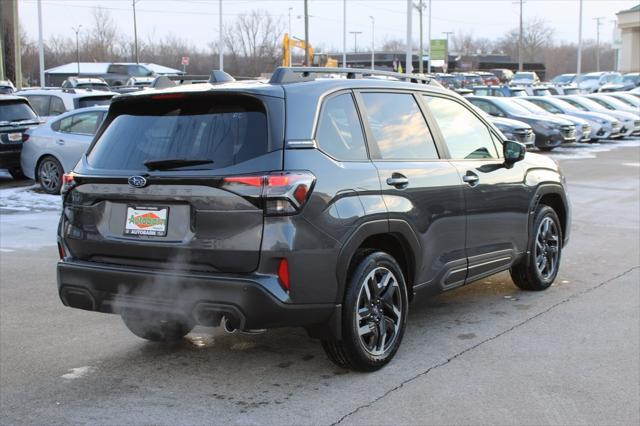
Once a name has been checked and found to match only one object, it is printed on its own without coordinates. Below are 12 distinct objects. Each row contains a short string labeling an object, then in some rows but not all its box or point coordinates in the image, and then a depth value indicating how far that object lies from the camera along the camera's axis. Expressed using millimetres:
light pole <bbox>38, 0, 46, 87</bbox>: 42219
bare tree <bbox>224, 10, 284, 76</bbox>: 79375
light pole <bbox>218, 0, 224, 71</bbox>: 46447
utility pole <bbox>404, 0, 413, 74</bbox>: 30203
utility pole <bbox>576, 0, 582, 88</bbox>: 59212
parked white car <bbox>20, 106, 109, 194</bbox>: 13898
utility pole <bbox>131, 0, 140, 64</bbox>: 76062
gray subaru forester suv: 4293
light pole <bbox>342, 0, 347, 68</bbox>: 62359
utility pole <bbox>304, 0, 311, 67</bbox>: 47681
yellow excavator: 42375
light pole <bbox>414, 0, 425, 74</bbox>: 55256
